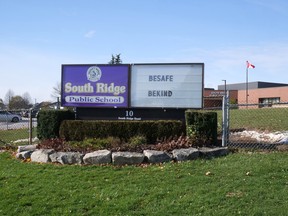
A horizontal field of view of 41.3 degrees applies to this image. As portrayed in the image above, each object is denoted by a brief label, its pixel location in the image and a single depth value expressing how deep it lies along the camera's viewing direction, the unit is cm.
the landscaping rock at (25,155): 991
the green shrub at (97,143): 997
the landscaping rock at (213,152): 895
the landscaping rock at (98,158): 882
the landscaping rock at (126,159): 869
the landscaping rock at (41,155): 936
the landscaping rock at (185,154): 872
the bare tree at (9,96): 9285
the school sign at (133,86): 1116
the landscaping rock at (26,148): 1033
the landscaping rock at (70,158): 901
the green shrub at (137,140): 1010
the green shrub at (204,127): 995
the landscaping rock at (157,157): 873
